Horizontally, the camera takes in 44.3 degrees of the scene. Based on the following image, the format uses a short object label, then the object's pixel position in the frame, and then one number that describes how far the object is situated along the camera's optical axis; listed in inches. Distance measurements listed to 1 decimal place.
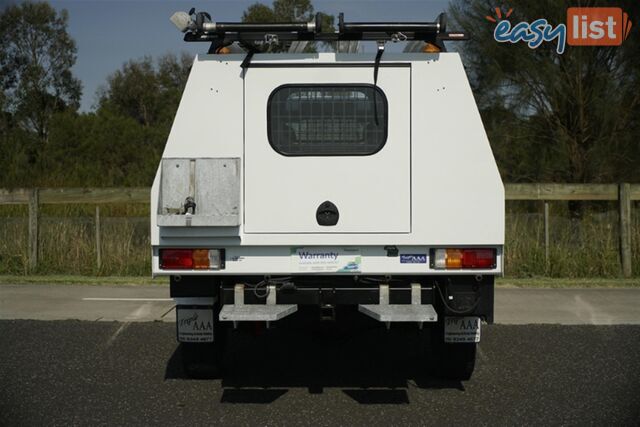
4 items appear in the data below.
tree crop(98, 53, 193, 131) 1765.5
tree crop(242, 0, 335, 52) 1025.5
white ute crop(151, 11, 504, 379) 209.9
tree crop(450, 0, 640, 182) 646.5
